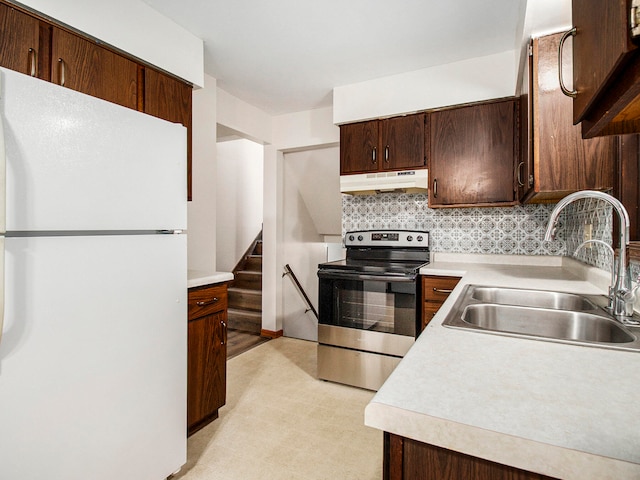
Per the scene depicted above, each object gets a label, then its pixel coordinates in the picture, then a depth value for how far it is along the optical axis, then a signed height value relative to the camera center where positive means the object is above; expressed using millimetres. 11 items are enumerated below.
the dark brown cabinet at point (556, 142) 1603 +456
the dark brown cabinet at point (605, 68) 487 +271
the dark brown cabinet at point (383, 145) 2906 +816
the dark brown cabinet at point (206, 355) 1983 -662
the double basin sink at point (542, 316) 1062 -269
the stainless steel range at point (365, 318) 2570 -580
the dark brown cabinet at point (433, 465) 556 -368
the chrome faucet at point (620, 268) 1144 -87
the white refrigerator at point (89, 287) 1063 -164
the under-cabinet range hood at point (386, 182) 2881 +494
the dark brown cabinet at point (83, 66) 1500 +858
